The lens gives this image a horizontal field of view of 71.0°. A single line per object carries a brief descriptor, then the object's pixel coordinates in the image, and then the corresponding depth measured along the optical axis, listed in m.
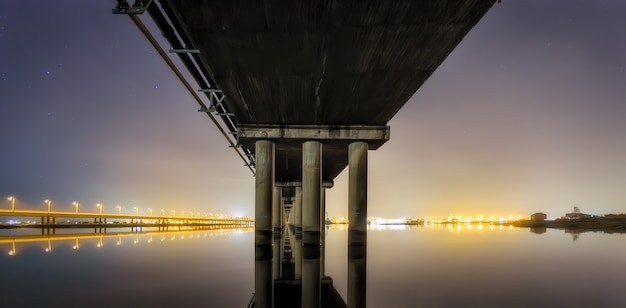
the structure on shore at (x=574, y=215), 147.20
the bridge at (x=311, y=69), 10.15
